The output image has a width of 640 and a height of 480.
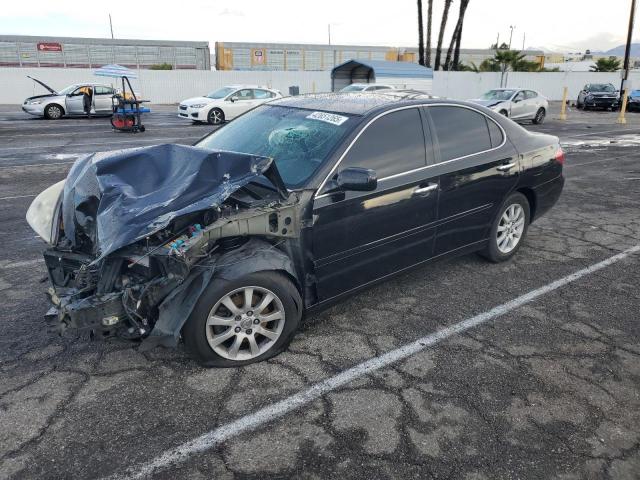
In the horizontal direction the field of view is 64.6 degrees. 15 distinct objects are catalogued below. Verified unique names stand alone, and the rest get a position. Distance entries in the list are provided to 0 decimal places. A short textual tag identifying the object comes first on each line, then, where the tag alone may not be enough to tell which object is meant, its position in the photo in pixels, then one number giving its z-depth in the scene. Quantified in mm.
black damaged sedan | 2877
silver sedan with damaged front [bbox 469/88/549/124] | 19328
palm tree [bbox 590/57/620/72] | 41312
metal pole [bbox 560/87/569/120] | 22734
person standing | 20141
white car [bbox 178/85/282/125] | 18797
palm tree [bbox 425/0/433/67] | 35906
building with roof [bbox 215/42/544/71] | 47562
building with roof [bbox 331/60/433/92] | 24848
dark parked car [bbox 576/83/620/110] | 27109
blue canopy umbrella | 16312
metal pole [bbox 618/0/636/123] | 29312
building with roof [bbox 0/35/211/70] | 41062
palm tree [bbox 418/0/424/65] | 36156
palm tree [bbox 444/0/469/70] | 35156
